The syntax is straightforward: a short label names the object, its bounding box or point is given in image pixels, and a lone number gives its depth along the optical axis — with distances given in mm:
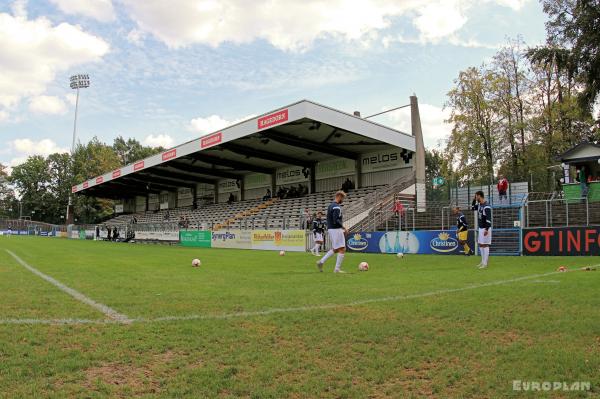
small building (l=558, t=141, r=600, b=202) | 24797
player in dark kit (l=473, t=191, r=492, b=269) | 13437
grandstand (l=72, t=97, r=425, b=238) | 29500
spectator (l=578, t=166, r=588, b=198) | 24434
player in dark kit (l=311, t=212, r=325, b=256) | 21084
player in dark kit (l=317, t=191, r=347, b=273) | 12324
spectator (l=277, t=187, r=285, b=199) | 42531
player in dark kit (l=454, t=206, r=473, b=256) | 19062
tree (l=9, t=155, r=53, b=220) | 111562
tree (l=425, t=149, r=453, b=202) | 28406
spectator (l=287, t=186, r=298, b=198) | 41000
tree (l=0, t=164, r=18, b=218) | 118544
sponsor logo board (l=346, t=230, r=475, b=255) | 20609
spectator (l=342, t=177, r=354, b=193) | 36406
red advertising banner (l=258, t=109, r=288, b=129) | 28344
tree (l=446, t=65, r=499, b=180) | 37656
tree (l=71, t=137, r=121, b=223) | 91125
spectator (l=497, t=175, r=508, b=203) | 22547
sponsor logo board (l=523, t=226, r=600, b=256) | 16375
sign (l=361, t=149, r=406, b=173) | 33844
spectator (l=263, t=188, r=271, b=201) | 43594
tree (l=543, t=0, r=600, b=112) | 12984
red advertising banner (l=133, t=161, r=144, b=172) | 46469
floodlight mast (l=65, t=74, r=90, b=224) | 80625
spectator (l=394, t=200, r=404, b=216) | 25789
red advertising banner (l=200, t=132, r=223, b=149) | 33844
